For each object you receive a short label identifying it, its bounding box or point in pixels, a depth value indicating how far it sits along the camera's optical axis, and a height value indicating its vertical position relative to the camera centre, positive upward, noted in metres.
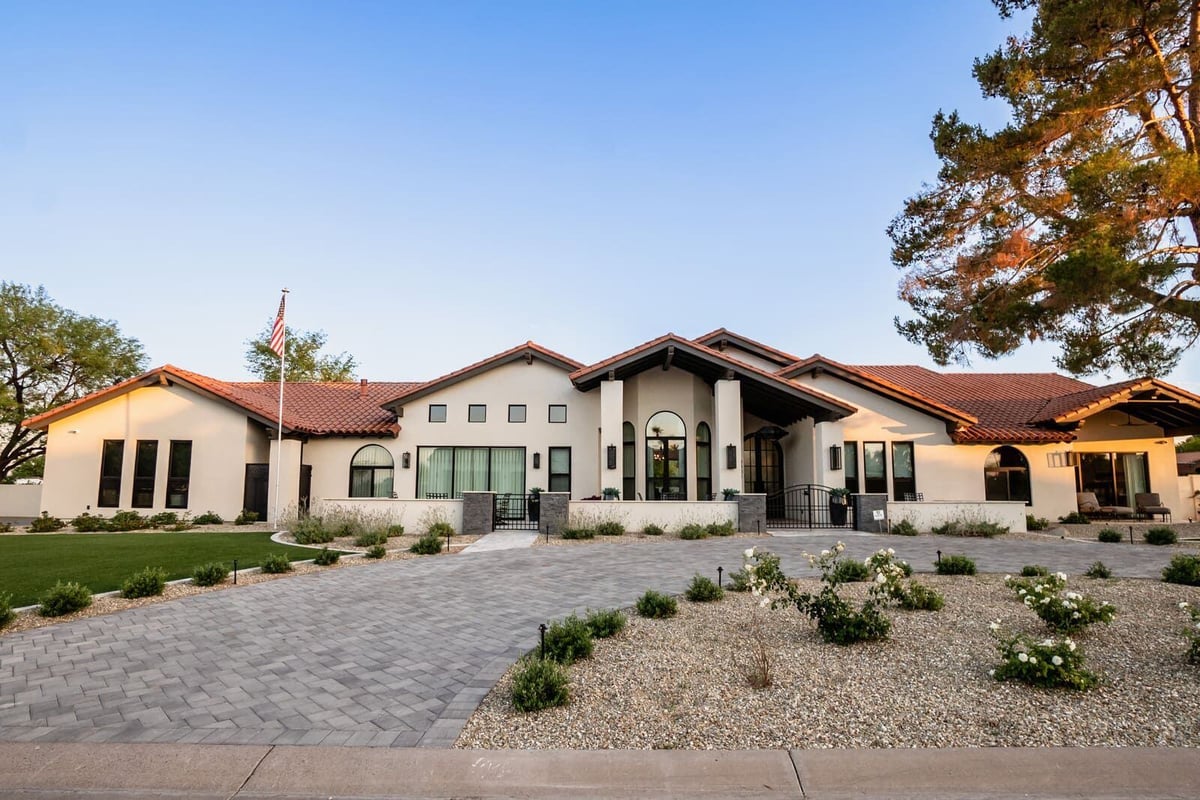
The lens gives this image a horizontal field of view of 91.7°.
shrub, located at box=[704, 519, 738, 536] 15.63 -1.66
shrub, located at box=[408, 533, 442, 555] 12.66 -1.68
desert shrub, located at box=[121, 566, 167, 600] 8.37 -1.68
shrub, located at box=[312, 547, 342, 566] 11.23 -1.72
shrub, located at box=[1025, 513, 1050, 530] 18.27 -1.77
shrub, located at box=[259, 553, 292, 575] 10.29 -1.71
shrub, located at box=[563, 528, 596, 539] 15.15 -1.68
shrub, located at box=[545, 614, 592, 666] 5.48 -1.68
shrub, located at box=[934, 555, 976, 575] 9.88 -1.67
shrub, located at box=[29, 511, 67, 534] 17.45 -1.70
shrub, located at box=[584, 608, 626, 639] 6.30 -1.70
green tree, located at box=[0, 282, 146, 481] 27.66 +5.34
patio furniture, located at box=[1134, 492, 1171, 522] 19.52 -1.27
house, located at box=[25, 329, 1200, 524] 18.94 +0.93
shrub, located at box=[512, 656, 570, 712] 4.46 -1.71
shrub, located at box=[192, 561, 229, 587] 9.23 -1.69
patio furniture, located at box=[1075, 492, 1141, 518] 20.12 -1.43
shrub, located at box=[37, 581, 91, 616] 7.42 -1.68
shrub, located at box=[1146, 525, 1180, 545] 13.88 -1.65
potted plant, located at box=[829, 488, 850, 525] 17.38 -1.13
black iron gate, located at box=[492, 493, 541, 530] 17.42 -1.40
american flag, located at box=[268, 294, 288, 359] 18.56 +4.31
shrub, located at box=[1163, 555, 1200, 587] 8.63 -1.56
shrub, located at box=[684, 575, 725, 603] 8.06 -1.72
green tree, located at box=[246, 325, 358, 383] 41.47 +7.83
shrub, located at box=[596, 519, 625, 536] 15.74 -1.66
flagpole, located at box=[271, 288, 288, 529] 18.75 +0.12
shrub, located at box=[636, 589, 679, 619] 7.24 -1.72
